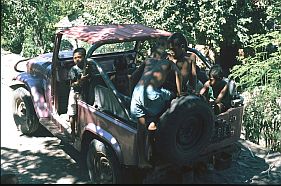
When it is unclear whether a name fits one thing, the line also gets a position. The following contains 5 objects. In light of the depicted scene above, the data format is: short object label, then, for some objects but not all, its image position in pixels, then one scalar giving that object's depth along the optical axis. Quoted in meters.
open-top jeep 4.48
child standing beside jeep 5.50
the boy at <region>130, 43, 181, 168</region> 4.42
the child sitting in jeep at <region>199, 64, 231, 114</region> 5.21
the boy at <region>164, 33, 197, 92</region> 5.00
